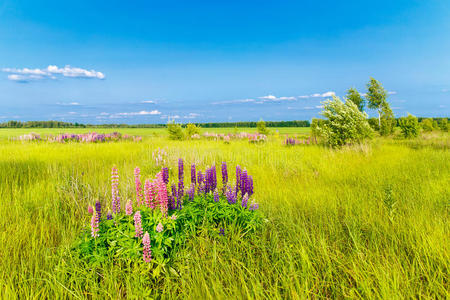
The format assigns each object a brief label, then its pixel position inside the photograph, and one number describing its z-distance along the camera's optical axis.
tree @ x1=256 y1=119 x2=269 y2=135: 20.11
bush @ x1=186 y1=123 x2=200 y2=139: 19.03
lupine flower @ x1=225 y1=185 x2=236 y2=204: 2.71
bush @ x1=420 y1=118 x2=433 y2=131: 33.47
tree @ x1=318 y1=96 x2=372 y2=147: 10.91
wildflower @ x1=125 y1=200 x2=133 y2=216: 2.14
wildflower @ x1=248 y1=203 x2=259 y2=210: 2.78
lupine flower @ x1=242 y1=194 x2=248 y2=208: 2.73
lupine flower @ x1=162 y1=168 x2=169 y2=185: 2.64
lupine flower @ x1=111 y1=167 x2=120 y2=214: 2.33
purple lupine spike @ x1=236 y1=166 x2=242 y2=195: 3.12
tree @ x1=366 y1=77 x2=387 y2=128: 26.16
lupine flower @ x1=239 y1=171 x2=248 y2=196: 3.09
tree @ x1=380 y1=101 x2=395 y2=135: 26.27
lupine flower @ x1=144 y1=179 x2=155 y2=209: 2.20
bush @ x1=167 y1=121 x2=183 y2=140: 17.19
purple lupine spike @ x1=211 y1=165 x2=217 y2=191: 2.97
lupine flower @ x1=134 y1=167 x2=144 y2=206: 2.40
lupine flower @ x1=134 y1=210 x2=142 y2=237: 1.89
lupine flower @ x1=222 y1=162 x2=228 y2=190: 3.12
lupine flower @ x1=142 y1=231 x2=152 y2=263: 1.81
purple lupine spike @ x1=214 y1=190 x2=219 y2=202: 2.67
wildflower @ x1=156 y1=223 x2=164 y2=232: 1.93
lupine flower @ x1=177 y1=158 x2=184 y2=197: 2.63
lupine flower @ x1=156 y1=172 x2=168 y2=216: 2.13
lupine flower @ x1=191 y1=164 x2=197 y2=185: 3.00
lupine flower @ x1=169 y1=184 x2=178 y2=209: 2.46
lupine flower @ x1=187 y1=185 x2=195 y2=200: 2.77
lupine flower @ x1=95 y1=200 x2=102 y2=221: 2.34
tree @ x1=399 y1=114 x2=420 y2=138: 21.69
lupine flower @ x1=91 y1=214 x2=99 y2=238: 1.97
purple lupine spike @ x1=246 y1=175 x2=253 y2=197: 3.06
